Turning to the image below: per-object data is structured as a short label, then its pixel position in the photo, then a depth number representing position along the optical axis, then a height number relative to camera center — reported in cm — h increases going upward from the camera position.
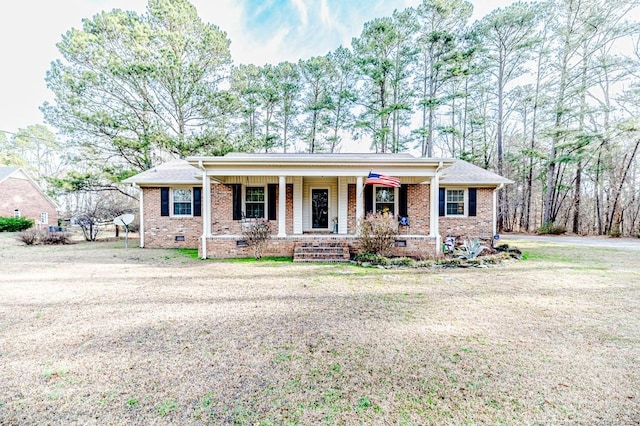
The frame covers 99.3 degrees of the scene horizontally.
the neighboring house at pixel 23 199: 2086 +147
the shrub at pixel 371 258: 791 -129
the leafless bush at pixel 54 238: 1236 -100
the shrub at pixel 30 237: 1198 -91
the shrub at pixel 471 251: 830 -114
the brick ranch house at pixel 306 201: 906 +58
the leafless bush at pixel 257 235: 883 -65
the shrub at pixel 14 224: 1848 -51
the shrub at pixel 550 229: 1692 -93
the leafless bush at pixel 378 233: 837 -56
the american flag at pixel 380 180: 848 +110
